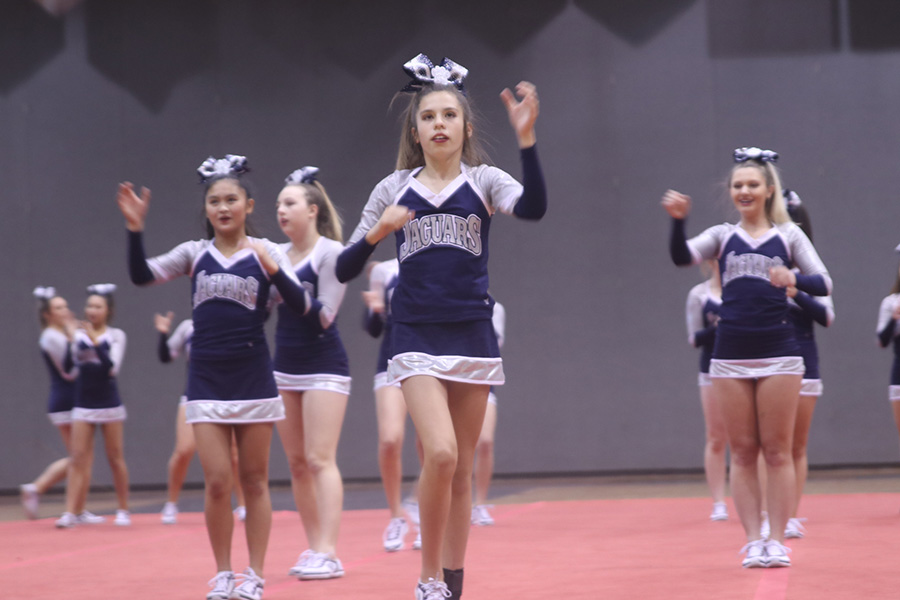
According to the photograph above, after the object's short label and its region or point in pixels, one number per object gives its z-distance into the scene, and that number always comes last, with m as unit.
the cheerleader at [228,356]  8.07
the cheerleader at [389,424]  11.45
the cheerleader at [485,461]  13.41
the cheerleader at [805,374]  10.93
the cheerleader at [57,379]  16.12
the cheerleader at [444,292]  6.45
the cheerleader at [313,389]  9.38
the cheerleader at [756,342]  8.91
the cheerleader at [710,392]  13.20
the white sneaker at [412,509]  12.43
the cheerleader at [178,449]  15.15
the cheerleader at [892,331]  14.05
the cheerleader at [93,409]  15.34
